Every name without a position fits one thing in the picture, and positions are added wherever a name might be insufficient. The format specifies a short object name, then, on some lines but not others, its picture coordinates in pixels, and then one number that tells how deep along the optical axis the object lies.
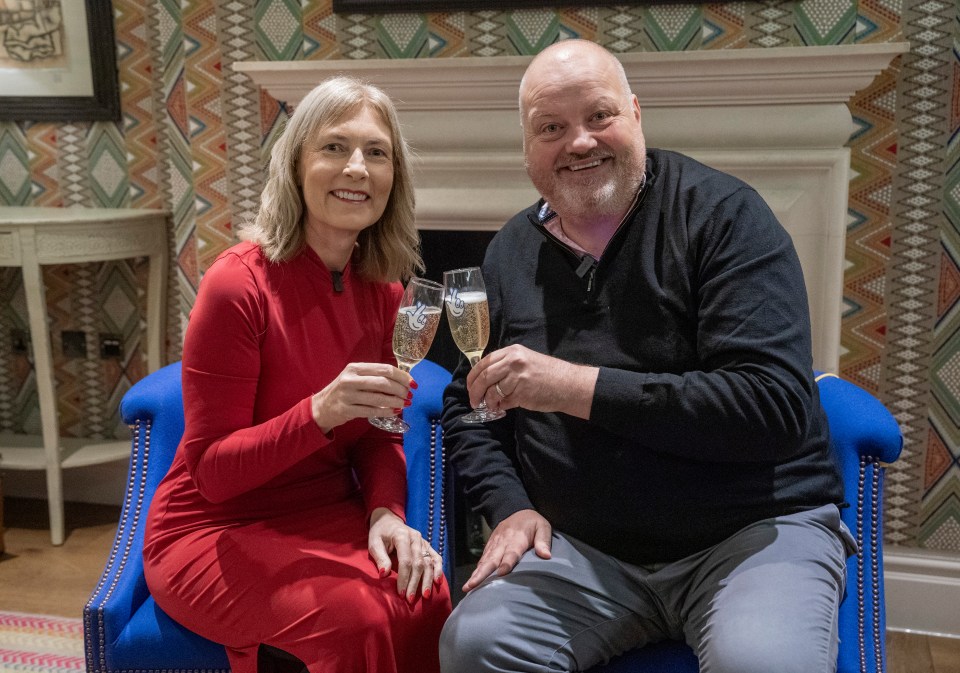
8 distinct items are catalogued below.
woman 1.45
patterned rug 2.24
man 1.41
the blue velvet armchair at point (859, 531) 1.43
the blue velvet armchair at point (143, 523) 1.53
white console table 2.83
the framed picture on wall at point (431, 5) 2.38
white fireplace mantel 2.22
